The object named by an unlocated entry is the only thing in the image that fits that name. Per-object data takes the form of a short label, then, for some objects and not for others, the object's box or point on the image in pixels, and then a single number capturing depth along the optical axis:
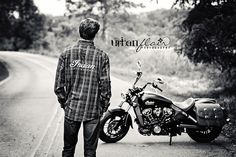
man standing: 4.02
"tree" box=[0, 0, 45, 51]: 57.09
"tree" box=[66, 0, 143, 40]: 37.31
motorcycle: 6.53
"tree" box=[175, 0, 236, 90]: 10.45
